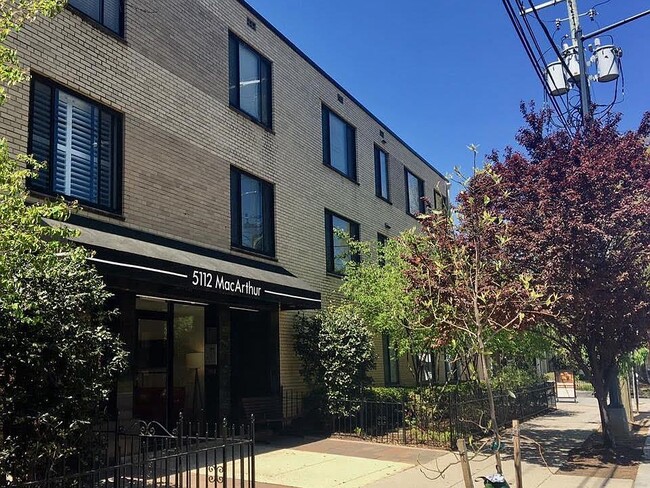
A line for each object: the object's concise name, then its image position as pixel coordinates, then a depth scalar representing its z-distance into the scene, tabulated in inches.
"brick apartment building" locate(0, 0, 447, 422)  369.4
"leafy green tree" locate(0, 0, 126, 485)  188.2
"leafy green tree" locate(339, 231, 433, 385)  515.2
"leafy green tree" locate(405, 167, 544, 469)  262.4
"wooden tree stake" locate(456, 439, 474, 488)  220.7
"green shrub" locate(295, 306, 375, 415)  535.8
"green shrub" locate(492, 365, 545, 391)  710.1
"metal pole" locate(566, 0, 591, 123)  531.9
